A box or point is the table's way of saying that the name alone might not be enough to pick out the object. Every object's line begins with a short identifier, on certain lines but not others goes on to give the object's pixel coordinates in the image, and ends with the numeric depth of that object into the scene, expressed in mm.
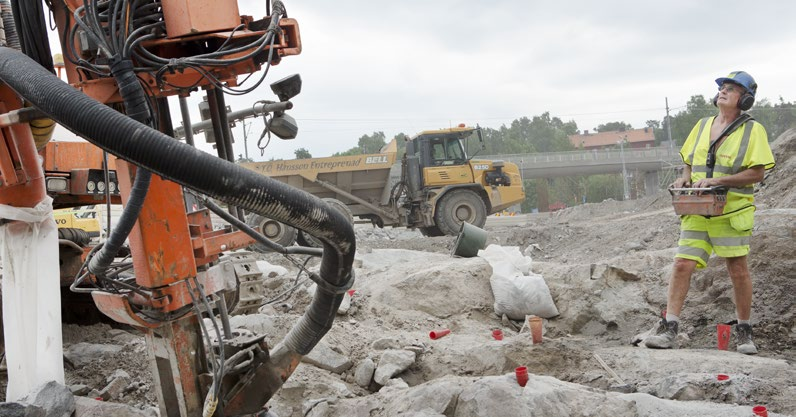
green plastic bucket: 8906
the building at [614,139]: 84062
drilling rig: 2389
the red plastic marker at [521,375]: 3369
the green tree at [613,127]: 98375
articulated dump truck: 16219
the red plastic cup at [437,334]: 5488
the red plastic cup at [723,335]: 4773
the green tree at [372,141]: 68525
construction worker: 4793
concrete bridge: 43531
